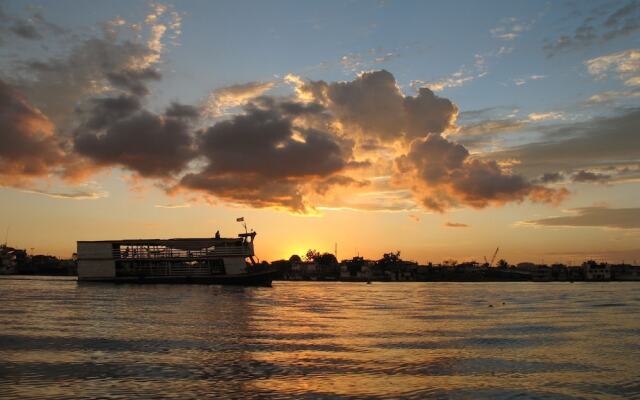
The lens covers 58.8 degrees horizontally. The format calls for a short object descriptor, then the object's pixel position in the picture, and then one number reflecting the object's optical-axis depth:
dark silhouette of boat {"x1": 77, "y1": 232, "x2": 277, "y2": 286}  94.81
